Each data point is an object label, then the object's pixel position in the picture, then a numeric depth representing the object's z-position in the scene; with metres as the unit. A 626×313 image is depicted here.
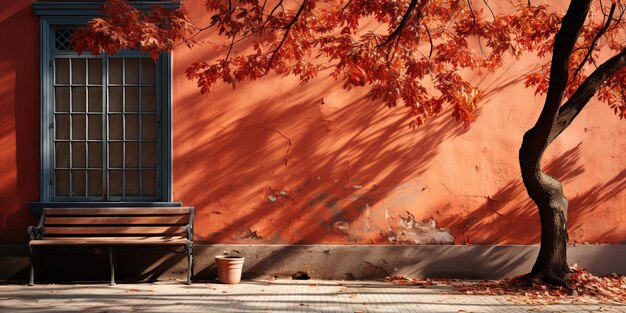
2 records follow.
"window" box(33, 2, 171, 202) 11.08
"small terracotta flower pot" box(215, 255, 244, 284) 10.51
